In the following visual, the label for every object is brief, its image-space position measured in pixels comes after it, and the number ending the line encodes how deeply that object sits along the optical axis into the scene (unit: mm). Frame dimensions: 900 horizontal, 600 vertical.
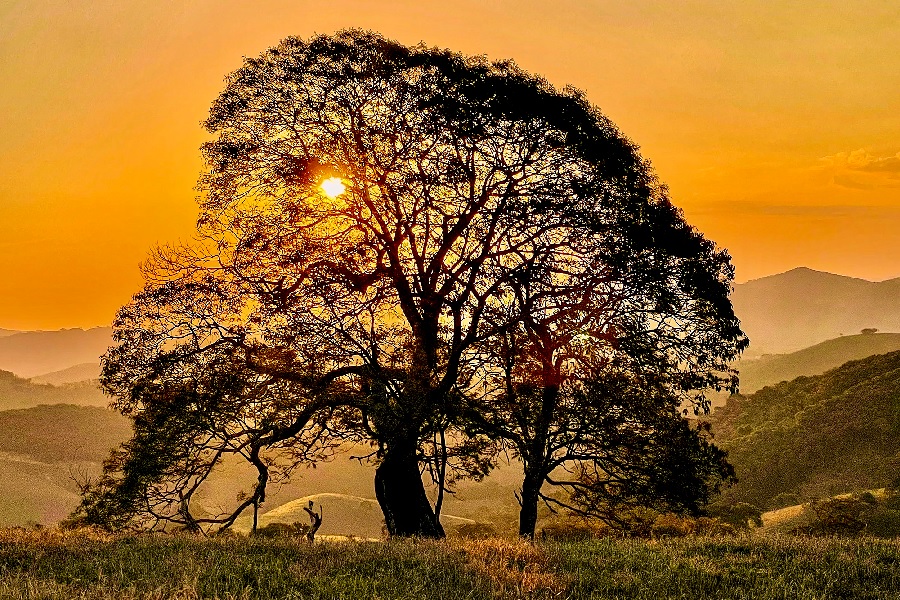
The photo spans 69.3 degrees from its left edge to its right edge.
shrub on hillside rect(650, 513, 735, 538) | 34500
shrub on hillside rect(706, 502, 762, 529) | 56156
